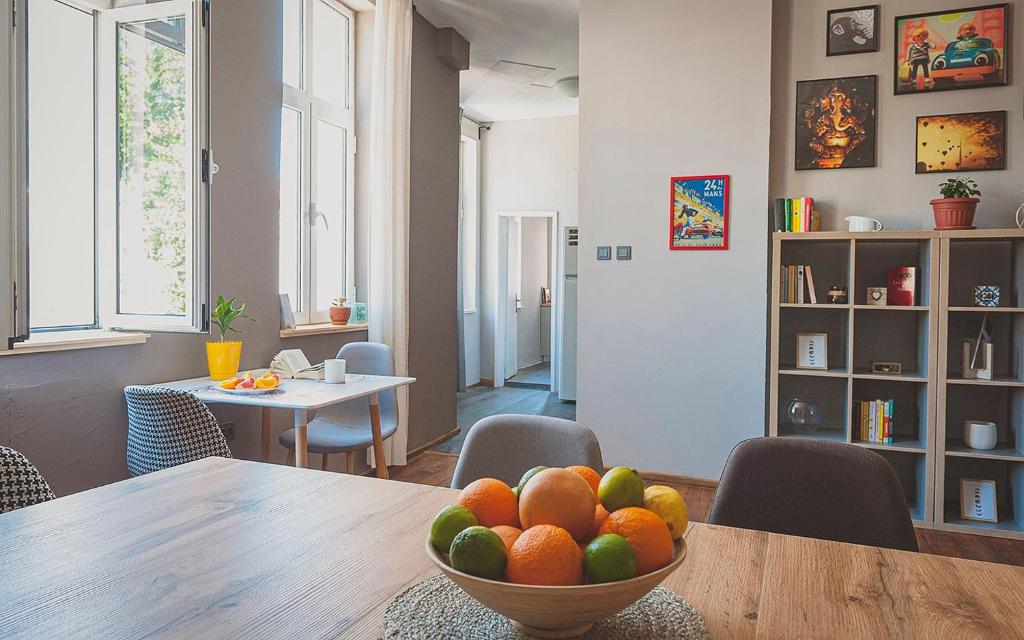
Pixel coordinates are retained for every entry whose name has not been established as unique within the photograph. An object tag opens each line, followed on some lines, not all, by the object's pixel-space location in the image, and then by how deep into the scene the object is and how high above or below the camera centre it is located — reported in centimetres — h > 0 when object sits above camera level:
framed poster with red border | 388 +52
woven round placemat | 80 -38
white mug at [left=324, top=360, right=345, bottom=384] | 301 -30
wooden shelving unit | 328 -25
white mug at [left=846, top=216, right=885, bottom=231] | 349 +42
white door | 840 +6
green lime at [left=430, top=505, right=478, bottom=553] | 77 -25
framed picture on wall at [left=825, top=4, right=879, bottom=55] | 367 +148
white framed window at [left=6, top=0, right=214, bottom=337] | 271 +53
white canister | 326 -60
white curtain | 409 +72
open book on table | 314 -30
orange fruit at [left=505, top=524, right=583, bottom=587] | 71 -26
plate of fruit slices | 269 -33
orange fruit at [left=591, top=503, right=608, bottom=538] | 80 -25
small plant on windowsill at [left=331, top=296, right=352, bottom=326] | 405 -5
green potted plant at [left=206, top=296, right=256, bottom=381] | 294 -21
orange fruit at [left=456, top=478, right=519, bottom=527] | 81 -24
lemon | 81 -24
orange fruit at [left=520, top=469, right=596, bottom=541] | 78 -23
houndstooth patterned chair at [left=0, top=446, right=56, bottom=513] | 139 -37
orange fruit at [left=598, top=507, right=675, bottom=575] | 74 -25
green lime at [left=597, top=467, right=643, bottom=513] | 82 -22
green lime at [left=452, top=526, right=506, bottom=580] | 72 -26
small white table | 255 -36
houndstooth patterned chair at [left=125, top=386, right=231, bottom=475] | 230 -43
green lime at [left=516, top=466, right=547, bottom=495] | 87 -22
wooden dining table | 84 -38
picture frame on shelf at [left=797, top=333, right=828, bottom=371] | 360 -23
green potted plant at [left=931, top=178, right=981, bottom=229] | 327 +48
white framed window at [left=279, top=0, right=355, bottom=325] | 398 +88
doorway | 798 +3
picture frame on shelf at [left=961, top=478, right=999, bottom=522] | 329 -92
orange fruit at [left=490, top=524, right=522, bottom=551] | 76 -25
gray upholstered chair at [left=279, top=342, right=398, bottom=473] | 343 -55
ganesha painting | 368 +100
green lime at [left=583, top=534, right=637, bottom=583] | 71 -26
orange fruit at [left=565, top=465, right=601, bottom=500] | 91 -23
